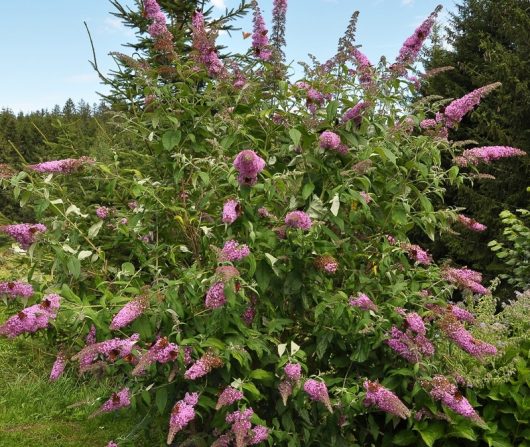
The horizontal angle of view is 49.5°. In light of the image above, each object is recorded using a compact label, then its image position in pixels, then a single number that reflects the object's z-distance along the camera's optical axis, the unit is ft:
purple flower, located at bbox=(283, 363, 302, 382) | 8.20
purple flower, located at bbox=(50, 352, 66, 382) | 8.70
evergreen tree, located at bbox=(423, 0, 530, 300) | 26.35
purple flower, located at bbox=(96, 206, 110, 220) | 10.68
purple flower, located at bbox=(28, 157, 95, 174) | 9.17
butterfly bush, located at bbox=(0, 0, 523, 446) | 8.20
